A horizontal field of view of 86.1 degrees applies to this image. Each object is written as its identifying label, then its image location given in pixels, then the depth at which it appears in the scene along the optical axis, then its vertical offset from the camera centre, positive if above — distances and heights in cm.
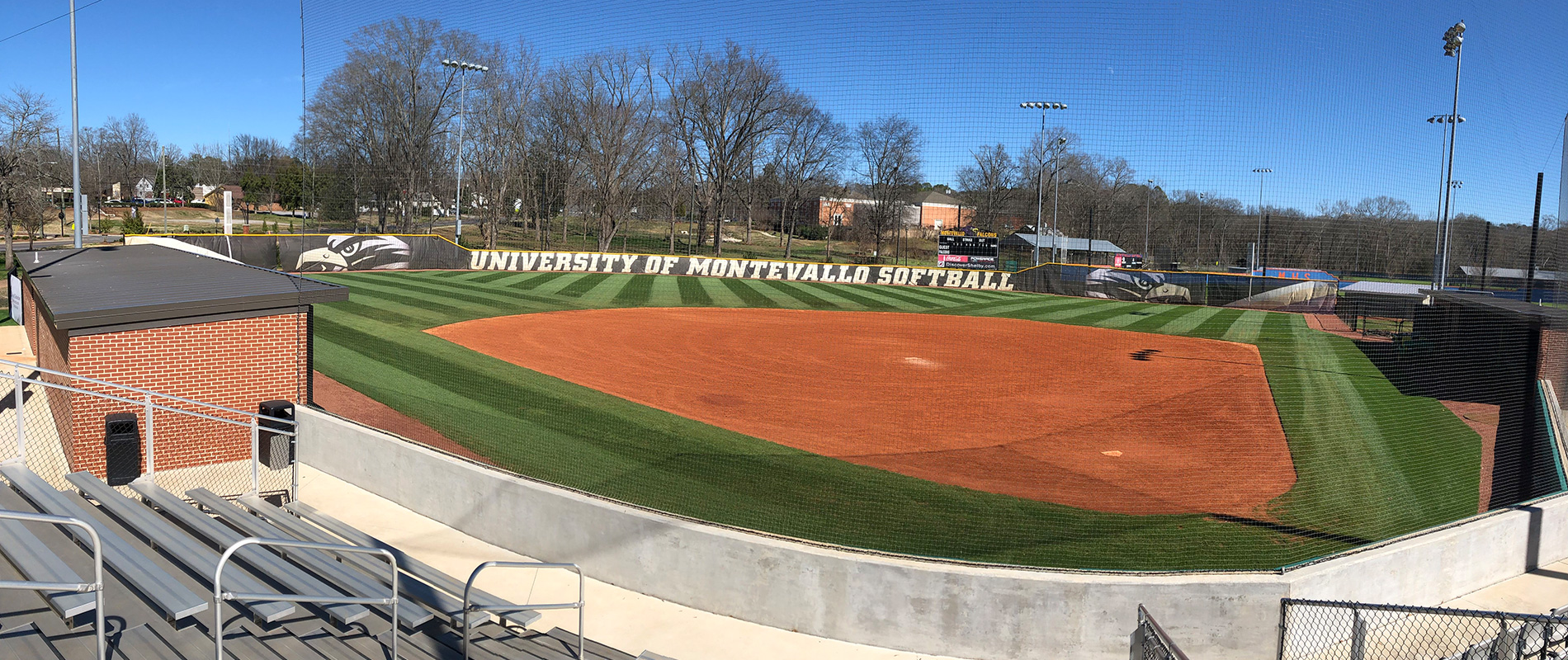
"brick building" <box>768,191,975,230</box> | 3562 +242
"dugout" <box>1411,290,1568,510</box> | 1072 -152
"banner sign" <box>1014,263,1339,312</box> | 2841 -60
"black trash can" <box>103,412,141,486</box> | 845 -216
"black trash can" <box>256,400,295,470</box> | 931 -229
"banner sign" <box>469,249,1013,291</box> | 3491 -55
